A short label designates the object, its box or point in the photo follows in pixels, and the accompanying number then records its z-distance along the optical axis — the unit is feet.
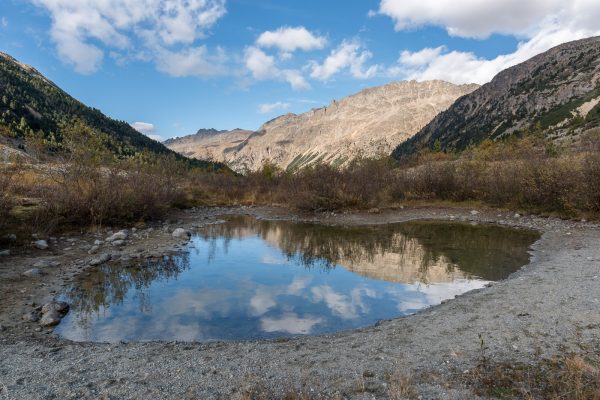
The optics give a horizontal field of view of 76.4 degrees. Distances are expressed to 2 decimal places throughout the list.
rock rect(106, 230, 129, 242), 59.82
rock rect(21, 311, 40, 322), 30.00
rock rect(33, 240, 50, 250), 50.80
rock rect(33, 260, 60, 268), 43.61
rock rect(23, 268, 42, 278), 40.22
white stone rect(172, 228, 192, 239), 69.45
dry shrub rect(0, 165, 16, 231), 50.06
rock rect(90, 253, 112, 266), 47.41
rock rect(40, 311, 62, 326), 29.80
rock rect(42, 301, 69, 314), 31.55
